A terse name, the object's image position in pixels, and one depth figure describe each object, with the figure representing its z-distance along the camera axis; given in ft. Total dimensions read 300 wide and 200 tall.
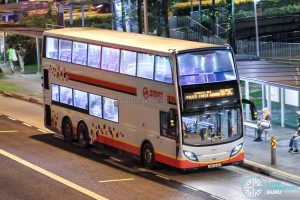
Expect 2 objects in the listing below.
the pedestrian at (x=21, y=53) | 168.34
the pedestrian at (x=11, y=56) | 165.17
